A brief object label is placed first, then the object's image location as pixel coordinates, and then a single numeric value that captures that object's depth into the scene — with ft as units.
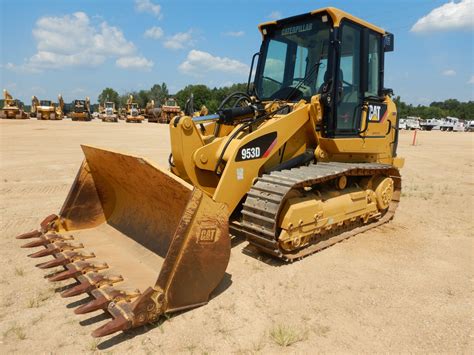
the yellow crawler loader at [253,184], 11.24
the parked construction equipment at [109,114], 149.79
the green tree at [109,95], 351.17
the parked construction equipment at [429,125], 164.86
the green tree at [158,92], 324.80
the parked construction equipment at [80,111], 142.72
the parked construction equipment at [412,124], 156.15
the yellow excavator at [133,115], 147.23
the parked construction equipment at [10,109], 129.39
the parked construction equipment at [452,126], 165.48
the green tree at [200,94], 255.52
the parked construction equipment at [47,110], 135.54
